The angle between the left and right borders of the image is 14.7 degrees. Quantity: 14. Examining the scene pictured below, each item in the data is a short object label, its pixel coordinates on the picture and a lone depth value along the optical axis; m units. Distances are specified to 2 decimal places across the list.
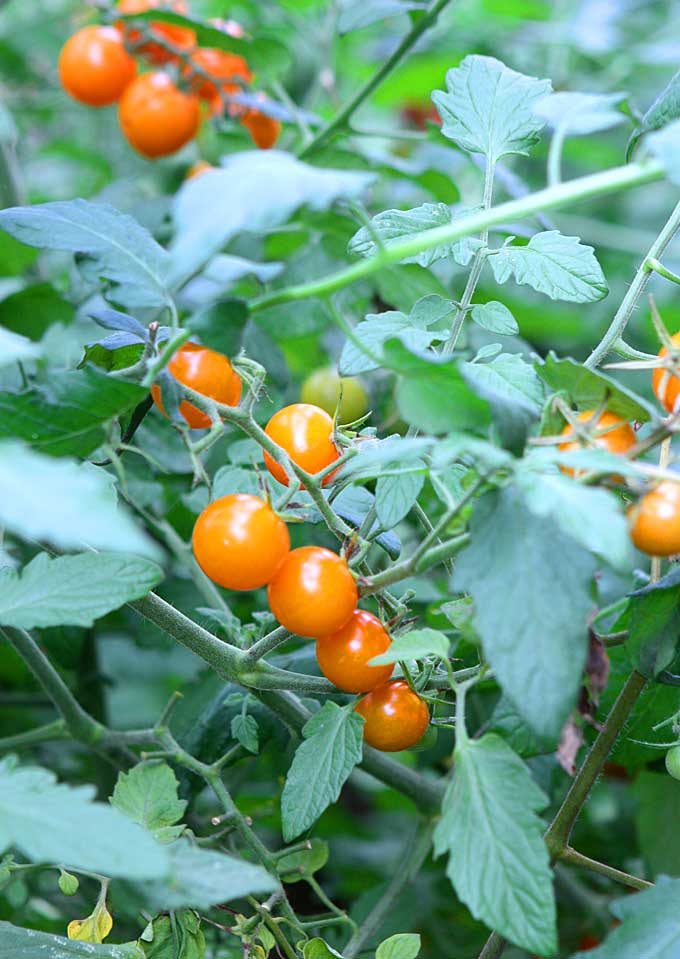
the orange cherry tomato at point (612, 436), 0.65
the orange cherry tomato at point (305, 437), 0.69
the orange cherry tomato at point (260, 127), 0.95
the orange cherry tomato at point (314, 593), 0.67
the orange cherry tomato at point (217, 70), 0.97
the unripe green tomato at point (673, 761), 0.70
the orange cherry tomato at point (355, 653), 0.68
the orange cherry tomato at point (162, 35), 0.97
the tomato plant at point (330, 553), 0.63
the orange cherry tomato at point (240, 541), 0.66
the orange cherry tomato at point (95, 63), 0.97
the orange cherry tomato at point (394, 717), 0.69
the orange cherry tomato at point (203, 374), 0.69
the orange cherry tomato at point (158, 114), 0.95
